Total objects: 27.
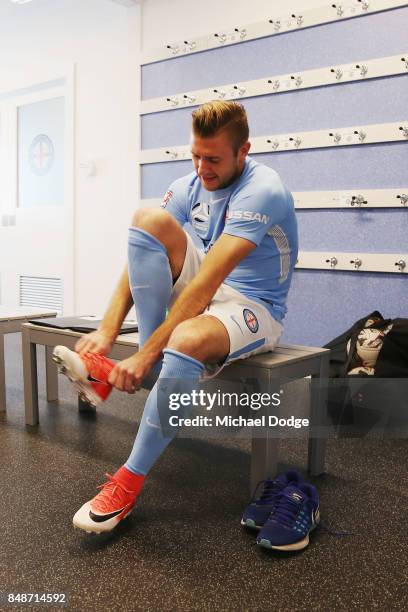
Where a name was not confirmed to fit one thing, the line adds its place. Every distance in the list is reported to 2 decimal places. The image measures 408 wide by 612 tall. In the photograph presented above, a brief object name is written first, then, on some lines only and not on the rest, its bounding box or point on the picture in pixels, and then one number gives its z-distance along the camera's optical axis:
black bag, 2.14
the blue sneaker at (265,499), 1.36
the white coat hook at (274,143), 2.93
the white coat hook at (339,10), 2.68
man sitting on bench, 1.33
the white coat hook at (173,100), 3.34
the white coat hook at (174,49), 3.31
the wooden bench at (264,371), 1.47
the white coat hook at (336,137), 2.73
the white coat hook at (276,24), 2.88
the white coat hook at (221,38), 3.10
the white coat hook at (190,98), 3.26
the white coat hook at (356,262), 2.69
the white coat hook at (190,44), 3.24
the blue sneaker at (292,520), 1.27
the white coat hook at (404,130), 2.53
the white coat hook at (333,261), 2.77
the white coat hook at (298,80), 2.83
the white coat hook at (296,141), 2.85
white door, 4.15
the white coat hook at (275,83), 2.91
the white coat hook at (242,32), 3.02
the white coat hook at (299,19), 2.80
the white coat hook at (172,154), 3.37
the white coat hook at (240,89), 3.04
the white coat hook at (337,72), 2.70
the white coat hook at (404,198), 2.54
